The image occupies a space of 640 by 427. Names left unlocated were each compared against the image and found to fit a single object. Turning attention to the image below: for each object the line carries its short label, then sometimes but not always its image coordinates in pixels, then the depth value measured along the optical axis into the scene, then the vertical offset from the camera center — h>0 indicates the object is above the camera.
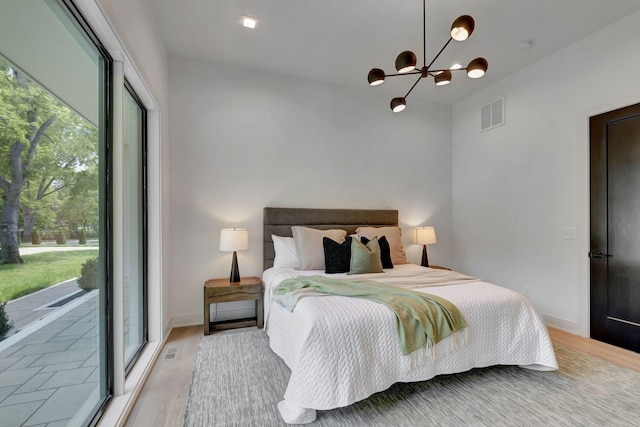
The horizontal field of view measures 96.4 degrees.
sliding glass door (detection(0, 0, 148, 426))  1.02 -0.02
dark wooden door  2.66 -0.15
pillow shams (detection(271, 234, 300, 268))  3.33 -0.46
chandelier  1.95 +1.20
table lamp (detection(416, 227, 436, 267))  4.07 -0.34
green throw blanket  1.87 -0.65
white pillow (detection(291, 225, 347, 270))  3.25 -0.37
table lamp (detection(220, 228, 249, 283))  3.15 -0.32
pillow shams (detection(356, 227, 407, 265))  3.60 -0.30
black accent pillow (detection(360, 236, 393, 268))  3.31 -0.44
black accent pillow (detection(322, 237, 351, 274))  3.09 -0.48
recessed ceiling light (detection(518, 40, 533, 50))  3.07 +1.82
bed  1.67 -0.89
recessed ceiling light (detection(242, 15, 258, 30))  2.70 +1.84
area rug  1.74 -1.26
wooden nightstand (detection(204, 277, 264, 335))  3.00 -0.87
